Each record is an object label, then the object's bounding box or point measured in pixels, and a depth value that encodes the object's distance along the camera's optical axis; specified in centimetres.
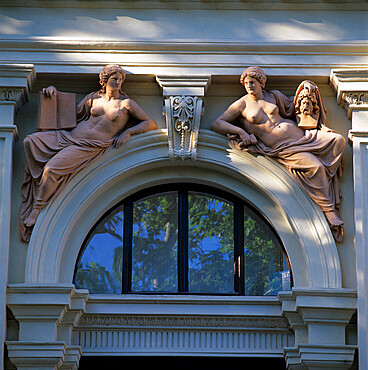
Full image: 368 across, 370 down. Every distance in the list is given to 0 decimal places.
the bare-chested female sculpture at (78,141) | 1214
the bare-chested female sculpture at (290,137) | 1217
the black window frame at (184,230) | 1243
